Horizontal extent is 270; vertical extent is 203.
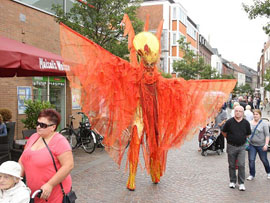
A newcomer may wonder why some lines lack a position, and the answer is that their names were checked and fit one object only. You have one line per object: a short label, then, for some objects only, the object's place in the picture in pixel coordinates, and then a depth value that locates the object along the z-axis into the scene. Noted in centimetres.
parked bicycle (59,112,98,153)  953
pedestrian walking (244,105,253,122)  944
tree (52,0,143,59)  1067
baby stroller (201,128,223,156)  933
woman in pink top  281
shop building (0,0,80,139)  1061
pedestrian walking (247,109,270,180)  638
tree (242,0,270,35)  1216
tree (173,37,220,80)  2858
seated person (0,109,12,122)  723
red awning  516
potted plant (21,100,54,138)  920
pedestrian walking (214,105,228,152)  964
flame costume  500
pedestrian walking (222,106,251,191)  575
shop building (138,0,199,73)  3569
